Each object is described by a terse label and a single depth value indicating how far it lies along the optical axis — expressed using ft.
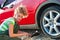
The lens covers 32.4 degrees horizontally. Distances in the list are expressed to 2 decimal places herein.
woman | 5.88
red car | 7.71
